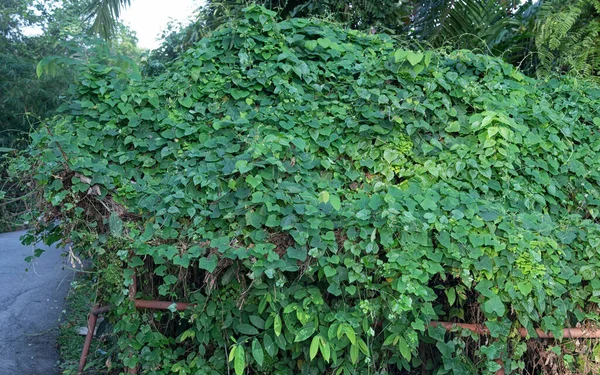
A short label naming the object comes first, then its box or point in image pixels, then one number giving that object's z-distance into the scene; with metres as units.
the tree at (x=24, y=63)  12.93
